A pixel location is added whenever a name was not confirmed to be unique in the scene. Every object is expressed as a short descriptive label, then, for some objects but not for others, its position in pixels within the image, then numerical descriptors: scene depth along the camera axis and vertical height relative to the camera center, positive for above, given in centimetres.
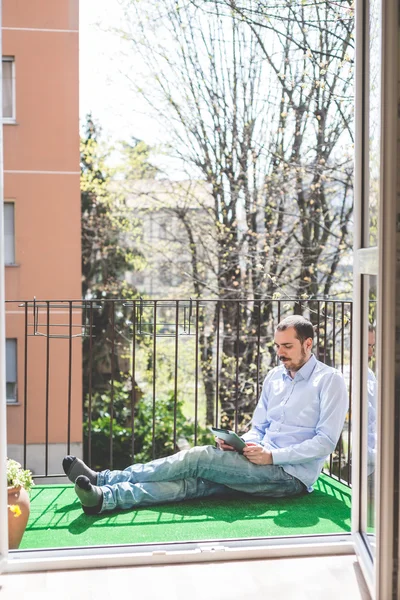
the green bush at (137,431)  862 -198
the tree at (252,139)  728 +171
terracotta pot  254 -93
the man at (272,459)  303 -82
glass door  199 -3
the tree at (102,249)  945 +48
